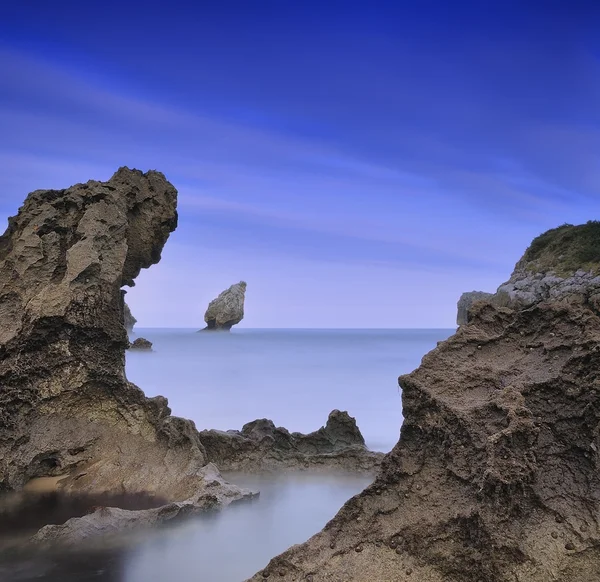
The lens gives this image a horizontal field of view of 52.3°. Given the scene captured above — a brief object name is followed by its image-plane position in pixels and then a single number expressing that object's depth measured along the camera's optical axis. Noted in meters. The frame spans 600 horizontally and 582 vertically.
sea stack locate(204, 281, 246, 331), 47.22
